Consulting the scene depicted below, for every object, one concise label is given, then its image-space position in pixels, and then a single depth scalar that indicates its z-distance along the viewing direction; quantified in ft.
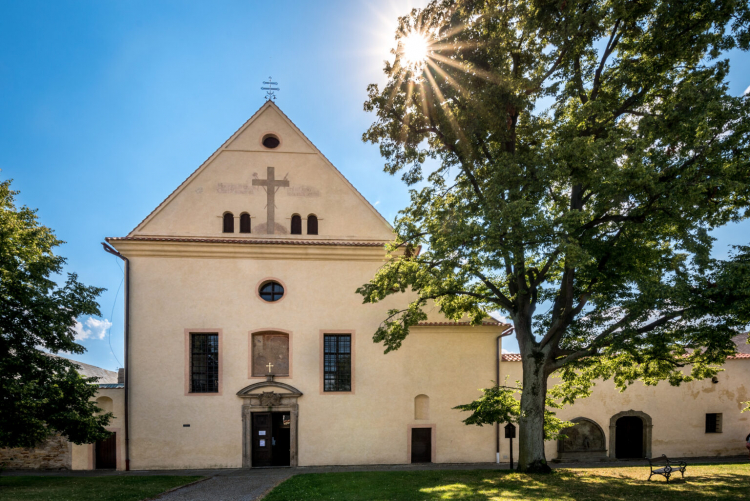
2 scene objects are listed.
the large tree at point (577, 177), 33.91
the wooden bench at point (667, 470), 40.42
